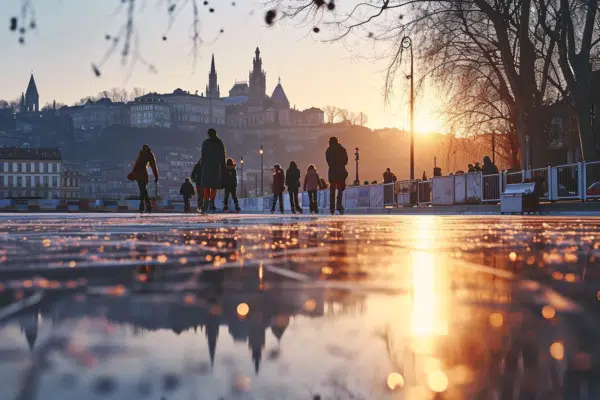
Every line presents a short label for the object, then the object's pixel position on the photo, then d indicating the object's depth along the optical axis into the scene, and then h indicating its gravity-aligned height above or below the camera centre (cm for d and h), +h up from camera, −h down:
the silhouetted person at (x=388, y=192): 3650 +47
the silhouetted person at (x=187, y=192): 3369 +54
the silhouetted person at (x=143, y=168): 2053 +98
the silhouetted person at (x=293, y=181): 2467 +70
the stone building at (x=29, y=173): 17975 +750
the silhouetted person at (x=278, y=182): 2772 +75
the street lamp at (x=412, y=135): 3588 +314
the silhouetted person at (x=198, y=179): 2245 +77
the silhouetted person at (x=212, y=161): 1947 +106
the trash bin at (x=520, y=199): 2345 +6
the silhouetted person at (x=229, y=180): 2403 +72
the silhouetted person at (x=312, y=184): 2445 +59
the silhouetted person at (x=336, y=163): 1995 +100
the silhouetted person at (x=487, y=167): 2908 +125
